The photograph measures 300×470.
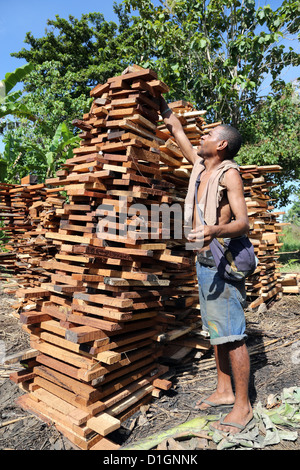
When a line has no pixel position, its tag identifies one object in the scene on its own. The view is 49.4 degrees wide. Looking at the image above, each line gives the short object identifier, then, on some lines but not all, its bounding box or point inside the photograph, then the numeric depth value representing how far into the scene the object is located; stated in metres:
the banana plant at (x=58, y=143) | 9.75
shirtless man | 2.73
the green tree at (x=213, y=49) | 9.23
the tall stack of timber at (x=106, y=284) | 2.84
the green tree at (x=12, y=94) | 9.35
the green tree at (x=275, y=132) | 10.70
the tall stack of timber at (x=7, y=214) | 7.38
